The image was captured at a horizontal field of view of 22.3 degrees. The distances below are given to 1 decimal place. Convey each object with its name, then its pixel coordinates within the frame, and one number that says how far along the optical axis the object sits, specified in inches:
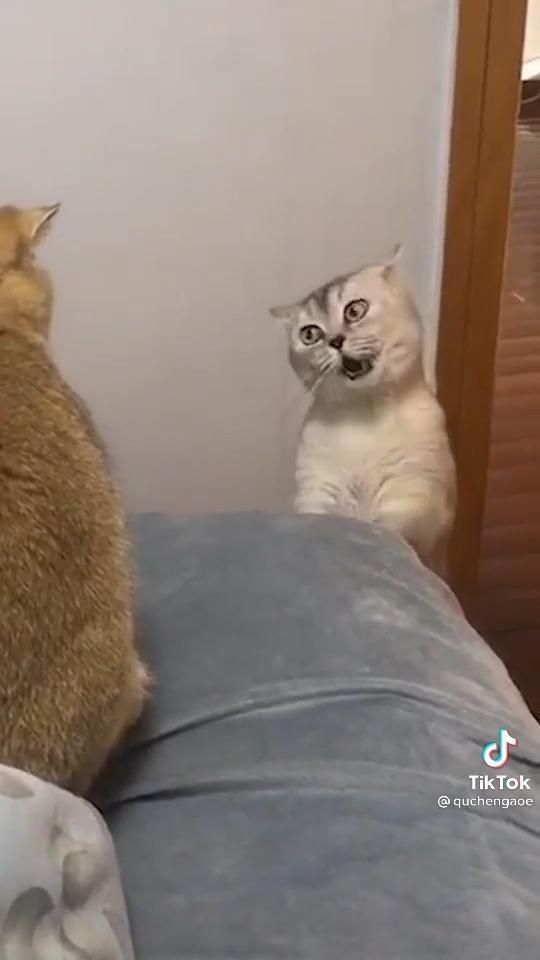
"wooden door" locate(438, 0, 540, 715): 66.0
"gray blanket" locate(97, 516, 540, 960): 34.0
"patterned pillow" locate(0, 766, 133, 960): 27.8
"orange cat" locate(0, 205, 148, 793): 33.8
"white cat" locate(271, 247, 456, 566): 56.7
